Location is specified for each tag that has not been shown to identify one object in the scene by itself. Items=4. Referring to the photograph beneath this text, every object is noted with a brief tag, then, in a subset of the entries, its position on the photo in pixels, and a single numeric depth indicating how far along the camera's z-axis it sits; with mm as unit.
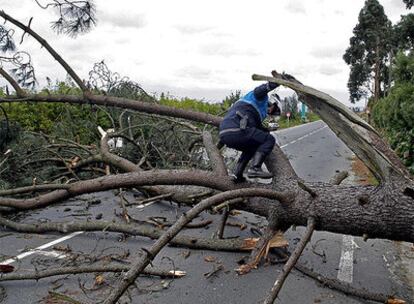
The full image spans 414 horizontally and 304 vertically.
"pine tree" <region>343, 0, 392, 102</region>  41812
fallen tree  3316
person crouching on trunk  4613
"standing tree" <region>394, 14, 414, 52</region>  21455
